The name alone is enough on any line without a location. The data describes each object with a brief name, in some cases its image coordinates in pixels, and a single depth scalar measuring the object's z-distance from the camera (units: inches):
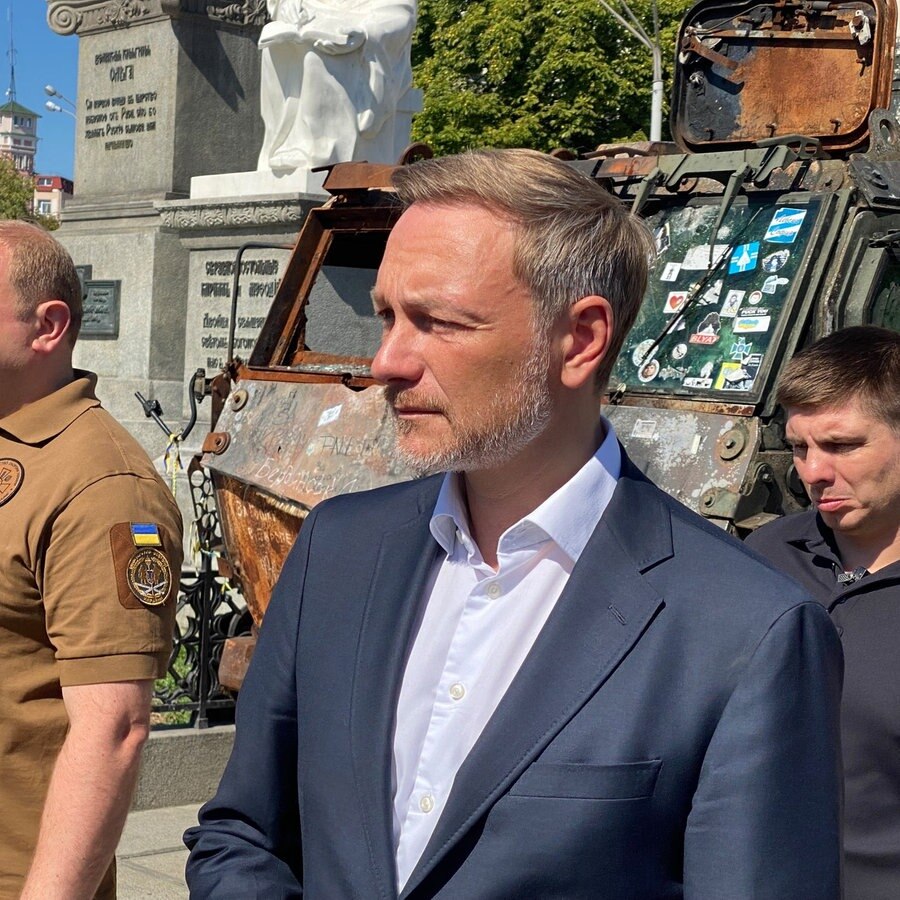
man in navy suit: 64.0
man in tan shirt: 97.6
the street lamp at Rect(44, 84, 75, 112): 749.0
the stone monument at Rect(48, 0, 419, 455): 454.3
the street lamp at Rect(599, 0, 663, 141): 920.9
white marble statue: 454.0
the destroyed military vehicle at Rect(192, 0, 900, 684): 190.5
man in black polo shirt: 108.4
